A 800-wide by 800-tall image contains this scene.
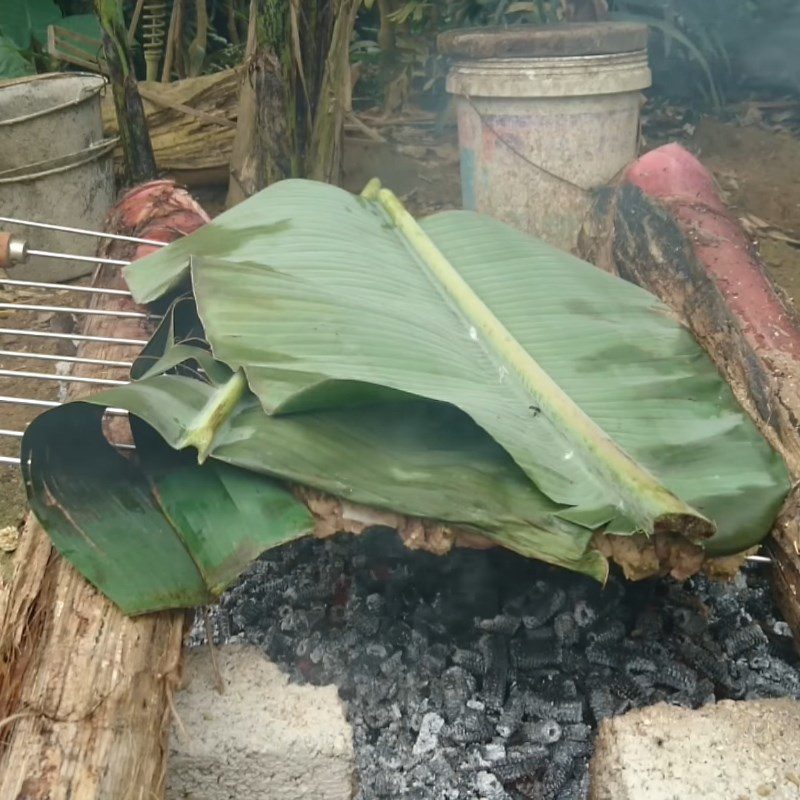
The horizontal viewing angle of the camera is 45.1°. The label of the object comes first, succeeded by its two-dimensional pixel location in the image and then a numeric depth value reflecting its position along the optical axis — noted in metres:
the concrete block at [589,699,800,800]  1.41
